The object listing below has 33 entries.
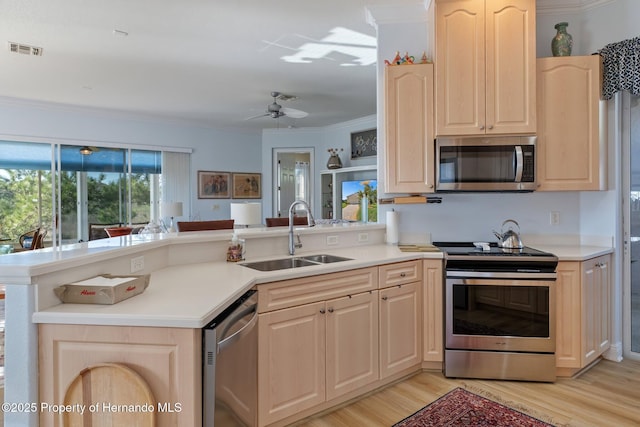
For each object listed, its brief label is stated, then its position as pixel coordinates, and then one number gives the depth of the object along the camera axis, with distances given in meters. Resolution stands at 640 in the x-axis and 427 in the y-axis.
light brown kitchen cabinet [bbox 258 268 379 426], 1.90
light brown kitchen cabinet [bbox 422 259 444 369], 2.61
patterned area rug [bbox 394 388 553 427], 2.06
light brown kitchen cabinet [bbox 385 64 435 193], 2.84
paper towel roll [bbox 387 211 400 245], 3.11
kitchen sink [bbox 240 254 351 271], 2.32
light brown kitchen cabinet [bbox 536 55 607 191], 2.74
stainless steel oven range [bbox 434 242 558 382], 2.49
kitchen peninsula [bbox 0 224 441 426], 1.26
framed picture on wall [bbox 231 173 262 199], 7.37
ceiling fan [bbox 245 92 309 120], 4.57
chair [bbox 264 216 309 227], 4.83
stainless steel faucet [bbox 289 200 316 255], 2.57
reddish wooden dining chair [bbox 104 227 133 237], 4.59
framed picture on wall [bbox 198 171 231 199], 7.04
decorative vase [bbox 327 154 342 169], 6.78
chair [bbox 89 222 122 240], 6.16
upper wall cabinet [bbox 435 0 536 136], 2.70
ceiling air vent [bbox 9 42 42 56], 3.46
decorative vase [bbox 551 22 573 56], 2.82
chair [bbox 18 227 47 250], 5.04
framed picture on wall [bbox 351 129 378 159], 6.49
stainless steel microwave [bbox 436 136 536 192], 2.71
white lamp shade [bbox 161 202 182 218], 5.78
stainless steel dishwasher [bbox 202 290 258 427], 1.29
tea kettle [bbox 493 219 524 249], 2.79
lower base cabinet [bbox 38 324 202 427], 1.25
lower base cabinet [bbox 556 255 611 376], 2.54
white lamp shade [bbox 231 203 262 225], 4.24
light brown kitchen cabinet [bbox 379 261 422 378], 2.41
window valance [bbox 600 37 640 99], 2.63
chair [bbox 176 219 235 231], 3.50
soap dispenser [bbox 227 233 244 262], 2.37
